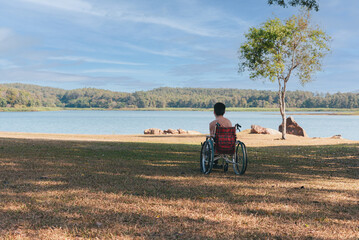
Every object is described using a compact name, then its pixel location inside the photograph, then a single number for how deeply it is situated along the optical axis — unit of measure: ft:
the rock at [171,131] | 124.57
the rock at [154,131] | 123.69
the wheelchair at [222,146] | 24.86
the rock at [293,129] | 111.24
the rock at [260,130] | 105.70
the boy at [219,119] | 25.61
